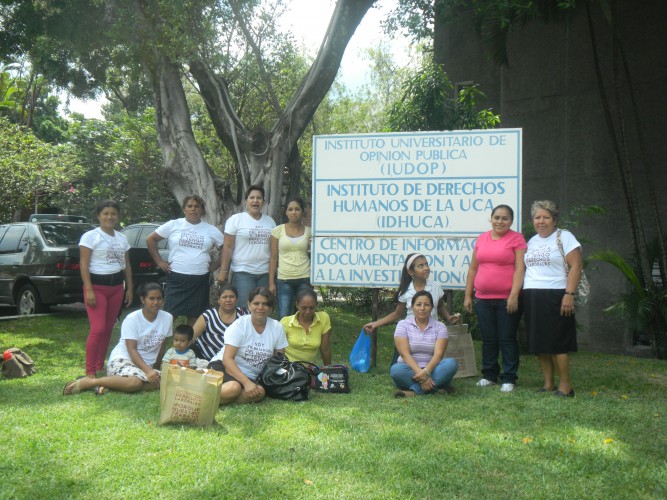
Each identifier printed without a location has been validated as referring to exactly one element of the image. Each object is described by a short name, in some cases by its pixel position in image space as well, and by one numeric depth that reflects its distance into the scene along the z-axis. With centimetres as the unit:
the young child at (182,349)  637
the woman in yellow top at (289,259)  753
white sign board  753
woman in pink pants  699
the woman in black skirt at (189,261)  740
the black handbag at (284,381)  605
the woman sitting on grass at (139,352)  623
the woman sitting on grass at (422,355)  632
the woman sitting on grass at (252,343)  599
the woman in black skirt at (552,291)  631
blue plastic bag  763
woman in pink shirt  664
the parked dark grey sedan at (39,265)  1215
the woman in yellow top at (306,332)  679
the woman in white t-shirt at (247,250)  743
